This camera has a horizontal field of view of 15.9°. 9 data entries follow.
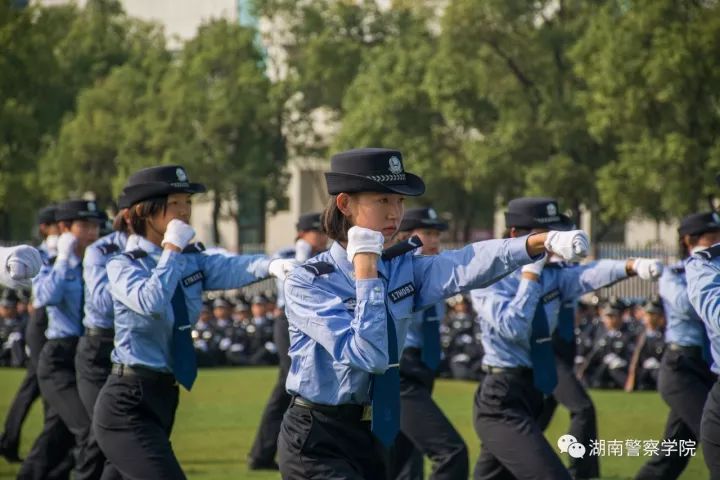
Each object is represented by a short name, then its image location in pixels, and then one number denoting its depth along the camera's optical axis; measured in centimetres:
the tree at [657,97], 4520
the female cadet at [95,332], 1596
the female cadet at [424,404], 1613
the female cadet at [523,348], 1422
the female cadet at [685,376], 1806
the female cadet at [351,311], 1022
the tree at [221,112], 6952
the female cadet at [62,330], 1853
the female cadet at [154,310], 1299
